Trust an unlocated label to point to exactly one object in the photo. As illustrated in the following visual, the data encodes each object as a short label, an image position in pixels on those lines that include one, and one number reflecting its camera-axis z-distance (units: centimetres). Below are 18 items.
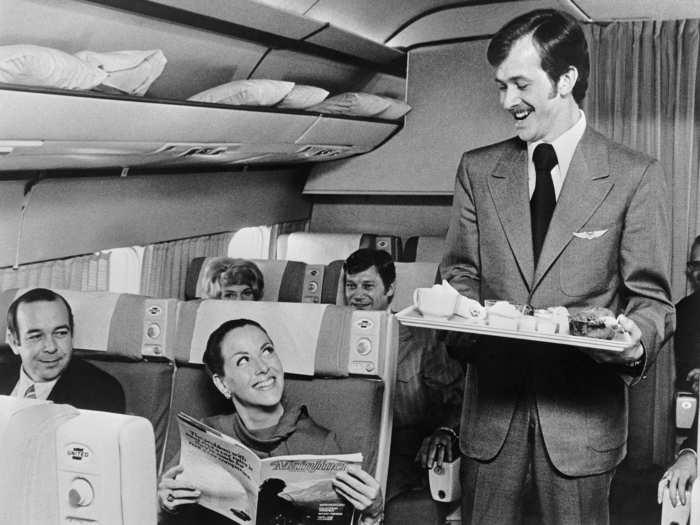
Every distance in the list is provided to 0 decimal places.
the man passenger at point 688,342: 303
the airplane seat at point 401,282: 439
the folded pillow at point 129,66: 281
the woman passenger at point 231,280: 441
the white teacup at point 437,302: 181
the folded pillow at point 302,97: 409
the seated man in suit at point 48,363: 274
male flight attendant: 188
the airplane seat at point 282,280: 450
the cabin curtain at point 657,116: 364
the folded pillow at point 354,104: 484
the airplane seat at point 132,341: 290
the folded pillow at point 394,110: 529
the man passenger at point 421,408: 279
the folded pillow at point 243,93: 368
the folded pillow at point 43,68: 234
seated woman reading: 266
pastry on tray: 169
